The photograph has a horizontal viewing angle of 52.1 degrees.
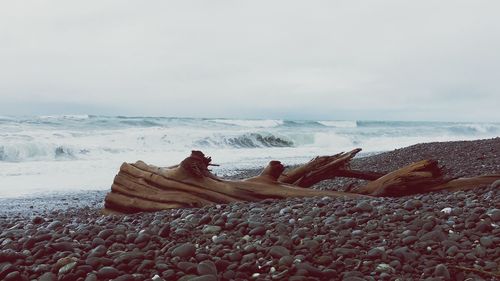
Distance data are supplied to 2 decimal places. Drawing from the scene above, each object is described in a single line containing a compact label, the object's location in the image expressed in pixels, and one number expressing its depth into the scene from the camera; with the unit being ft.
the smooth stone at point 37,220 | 16.02
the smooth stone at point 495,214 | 12.05
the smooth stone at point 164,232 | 11.73
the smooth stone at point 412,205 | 13.74
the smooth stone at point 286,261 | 9.55
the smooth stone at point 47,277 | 8.91
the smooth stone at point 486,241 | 10.60
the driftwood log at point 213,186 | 17.94
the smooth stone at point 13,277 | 9.08
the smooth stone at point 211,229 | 12.01
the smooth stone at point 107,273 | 8.93
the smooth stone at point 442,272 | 9.23
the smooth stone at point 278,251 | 9.97
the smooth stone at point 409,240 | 10.84
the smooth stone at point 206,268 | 9.04
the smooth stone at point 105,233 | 11.35
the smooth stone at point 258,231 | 11.66
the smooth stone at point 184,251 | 10.00
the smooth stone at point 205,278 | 8.67
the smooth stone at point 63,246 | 10.43
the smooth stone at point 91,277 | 8.75
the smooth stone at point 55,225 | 13.68
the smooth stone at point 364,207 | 13.68
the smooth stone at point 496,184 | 16.06
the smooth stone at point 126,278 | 8.76
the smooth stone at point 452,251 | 10.21
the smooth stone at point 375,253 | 10.08
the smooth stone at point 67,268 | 9.14
